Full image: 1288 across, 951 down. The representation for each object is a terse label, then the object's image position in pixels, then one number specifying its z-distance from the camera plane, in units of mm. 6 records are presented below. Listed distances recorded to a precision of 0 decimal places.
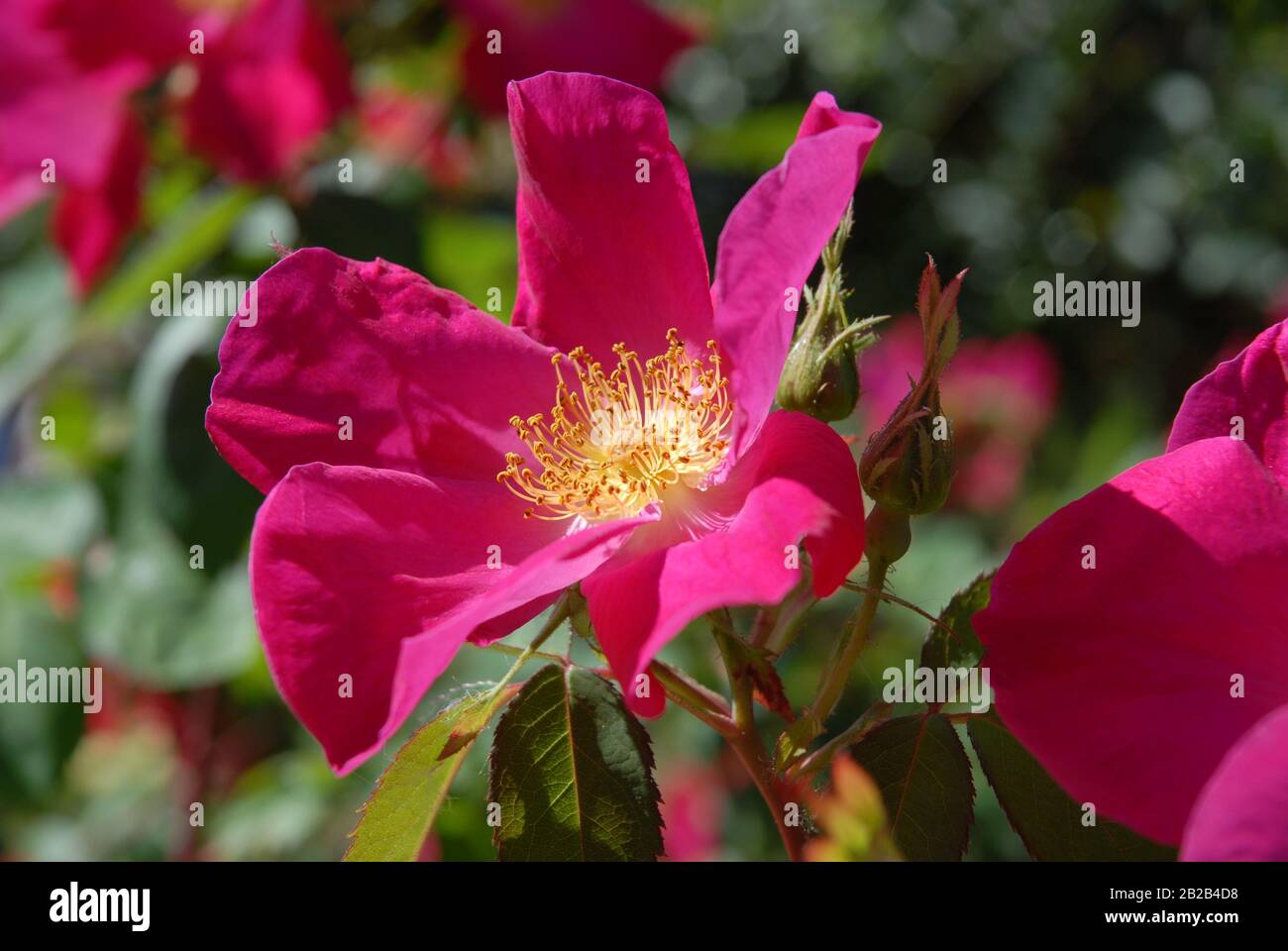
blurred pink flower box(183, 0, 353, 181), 389
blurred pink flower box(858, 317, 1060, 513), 687
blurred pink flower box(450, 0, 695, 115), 412
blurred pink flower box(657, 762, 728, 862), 561
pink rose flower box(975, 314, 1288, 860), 249
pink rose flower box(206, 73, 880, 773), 255
